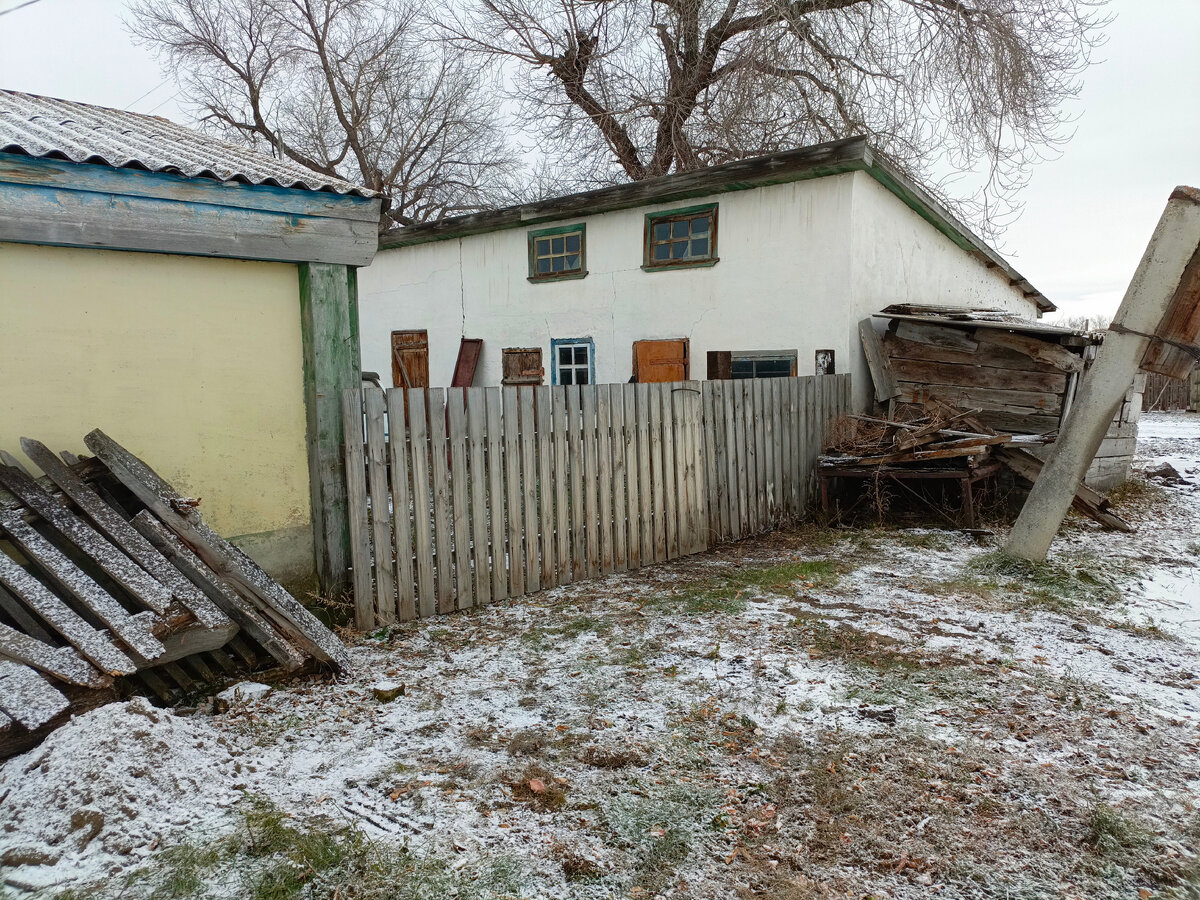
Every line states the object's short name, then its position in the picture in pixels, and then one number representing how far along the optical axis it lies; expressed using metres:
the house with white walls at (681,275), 8.98
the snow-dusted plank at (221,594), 3.52
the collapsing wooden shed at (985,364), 8.31
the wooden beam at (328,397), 4.41
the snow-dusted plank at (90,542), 3.25
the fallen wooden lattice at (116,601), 2.84
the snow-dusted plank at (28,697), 2.62
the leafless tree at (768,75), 13.80
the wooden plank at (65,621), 2.92
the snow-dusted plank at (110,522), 3.42
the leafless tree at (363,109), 22.42
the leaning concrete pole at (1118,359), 5.51
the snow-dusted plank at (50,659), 2.80
